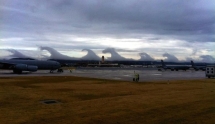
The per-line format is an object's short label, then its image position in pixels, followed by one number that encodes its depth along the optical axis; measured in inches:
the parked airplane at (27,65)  2351.0
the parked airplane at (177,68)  4446.4
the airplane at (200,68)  4745.8
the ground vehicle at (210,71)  1905.6
